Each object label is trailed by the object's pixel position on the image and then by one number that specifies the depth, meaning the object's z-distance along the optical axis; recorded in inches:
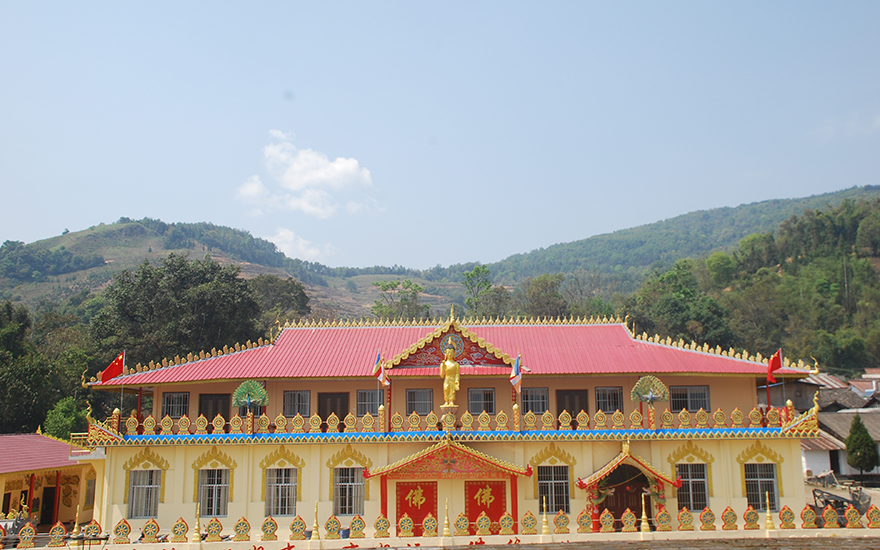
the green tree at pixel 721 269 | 4082.2
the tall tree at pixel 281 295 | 3137.3
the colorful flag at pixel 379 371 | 886.4
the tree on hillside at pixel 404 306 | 3260.3
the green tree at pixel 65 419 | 1476.4
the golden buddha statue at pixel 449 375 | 893.2
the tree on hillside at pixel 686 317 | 2687.0
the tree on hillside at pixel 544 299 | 3095.5
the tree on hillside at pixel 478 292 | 3171.8
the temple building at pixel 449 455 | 902.4
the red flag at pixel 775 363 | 889.5
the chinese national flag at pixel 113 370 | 917.2
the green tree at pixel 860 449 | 1429.6
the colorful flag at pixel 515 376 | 871.7
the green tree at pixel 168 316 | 1830.7
